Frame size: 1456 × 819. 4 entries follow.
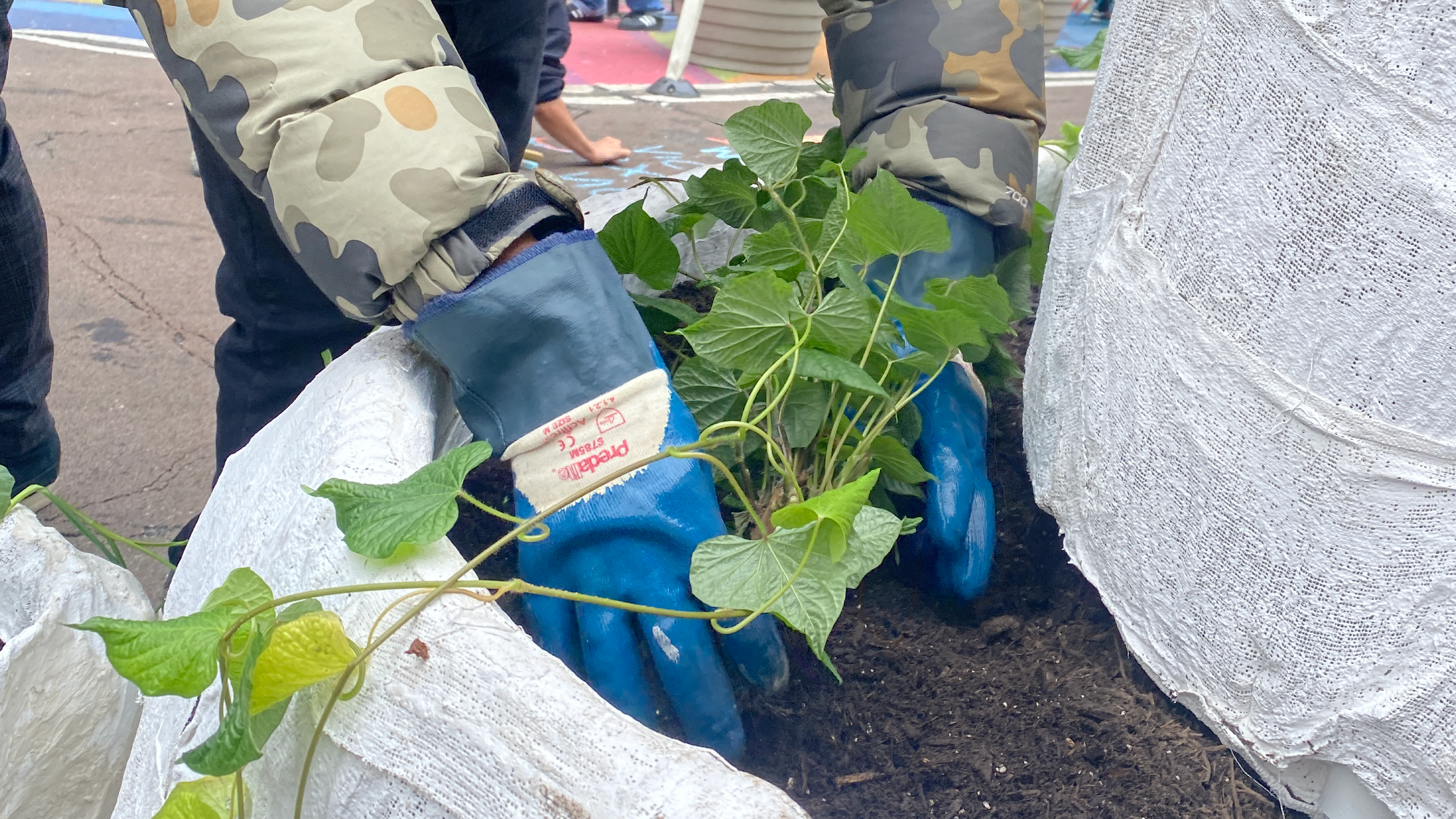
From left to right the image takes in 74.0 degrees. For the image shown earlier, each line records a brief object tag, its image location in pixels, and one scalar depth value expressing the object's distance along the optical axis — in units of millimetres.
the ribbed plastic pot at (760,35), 4547
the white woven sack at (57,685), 670
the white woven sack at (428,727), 438
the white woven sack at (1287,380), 472
